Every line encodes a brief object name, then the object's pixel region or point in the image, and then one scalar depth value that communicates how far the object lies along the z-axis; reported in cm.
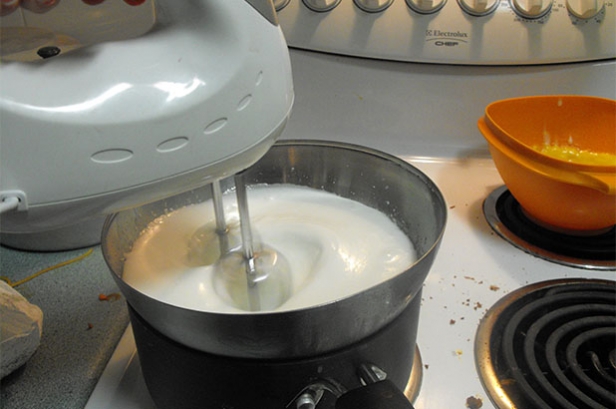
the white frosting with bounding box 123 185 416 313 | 37
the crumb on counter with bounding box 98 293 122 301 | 46
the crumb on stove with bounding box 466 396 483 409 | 35
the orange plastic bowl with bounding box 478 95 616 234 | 46
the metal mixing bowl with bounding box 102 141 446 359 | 27
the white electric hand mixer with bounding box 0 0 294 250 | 21
